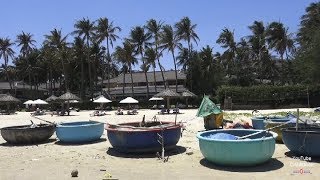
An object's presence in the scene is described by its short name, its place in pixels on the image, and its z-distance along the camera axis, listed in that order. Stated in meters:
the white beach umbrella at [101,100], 38.67
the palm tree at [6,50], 62.54
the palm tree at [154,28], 54.08
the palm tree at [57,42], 55.51
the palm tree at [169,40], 51.74
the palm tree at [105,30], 54.37
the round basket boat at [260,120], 12.33
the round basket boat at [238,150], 7.31
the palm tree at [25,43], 64.41
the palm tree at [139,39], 54.38
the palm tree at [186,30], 52.29
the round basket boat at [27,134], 11.69
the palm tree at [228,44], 55.78
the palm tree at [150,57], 53.23
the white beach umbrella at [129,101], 39.02
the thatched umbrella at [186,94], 39.59
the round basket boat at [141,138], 9.05
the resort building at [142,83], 55.57
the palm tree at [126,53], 54.12
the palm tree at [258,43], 54.08
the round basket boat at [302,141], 7.88
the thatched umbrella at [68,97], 36.21
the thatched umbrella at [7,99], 40.78
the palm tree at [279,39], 51.18
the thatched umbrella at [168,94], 34.85
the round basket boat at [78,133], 11.84
